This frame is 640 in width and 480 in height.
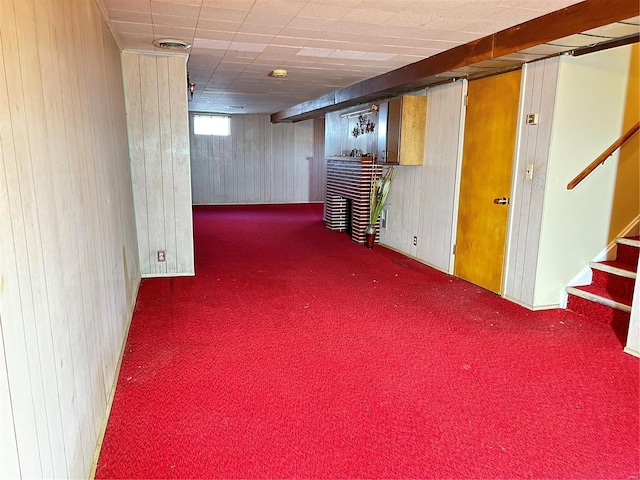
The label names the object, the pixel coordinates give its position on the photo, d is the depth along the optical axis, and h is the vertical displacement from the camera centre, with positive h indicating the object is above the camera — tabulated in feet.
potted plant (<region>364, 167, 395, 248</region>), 20.70 -2.07
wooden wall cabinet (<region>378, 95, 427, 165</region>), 17.48 +0.90
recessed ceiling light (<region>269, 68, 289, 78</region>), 16.68 +2.86
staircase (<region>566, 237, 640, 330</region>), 11.65 -3.63
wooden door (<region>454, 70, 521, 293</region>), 13.61 -0.75
